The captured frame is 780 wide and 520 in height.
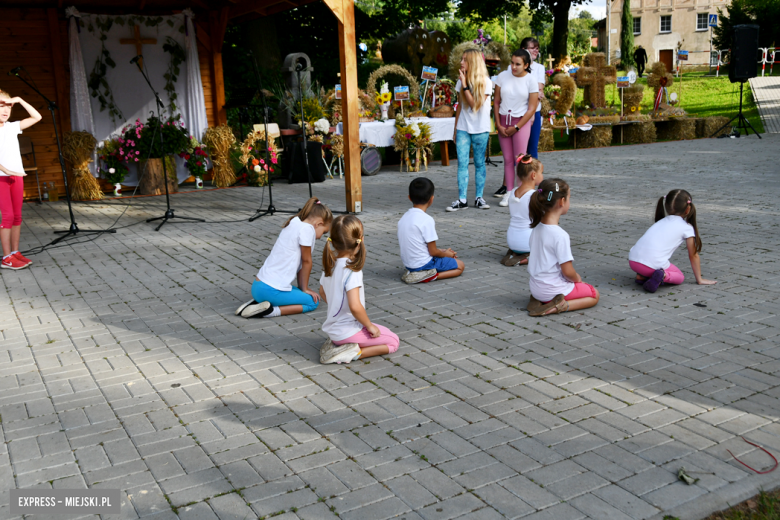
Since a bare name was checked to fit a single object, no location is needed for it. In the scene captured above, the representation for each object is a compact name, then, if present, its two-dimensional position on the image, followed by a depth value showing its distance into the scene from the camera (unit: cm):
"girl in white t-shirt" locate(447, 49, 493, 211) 934
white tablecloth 1387
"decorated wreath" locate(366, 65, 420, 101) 1444
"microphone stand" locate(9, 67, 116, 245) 888
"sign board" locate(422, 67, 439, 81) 1451
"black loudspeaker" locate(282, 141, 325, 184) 1302
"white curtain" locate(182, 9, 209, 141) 1330
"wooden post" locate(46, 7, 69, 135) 1184
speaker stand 1893
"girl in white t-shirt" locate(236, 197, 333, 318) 528
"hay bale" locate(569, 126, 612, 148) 1859
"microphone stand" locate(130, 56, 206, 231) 937
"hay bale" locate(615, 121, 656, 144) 1912
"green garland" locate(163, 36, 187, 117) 1318
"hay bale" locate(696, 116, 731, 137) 1958
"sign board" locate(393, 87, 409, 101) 1403
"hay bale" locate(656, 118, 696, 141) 1952
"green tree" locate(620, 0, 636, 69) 4194
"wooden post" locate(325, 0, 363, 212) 910
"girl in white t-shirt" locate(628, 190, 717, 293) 553
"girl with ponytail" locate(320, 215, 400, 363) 432
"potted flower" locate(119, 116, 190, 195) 1236
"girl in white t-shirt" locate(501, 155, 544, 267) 649
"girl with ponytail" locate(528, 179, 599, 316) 515
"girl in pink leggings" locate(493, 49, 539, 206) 936
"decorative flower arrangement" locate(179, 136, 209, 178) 1309
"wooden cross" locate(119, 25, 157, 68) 1266
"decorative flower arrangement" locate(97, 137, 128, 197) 1233
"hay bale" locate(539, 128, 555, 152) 1789
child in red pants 713
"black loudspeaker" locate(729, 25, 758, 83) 1825
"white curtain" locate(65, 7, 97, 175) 1190
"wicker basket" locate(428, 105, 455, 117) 1477
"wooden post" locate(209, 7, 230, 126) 1361
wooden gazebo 1162
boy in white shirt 613
